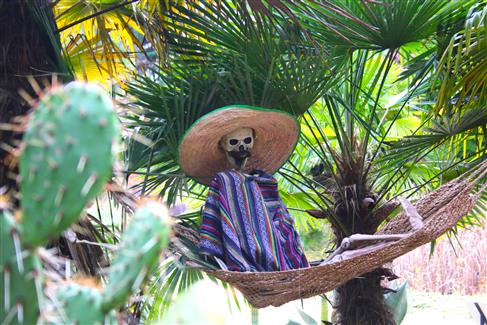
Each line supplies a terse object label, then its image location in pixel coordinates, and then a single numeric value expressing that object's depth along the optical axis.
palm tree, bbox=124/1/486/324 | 6.91
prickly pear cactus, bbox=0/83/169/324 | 2.19
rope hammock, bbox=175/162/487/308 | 5.75
